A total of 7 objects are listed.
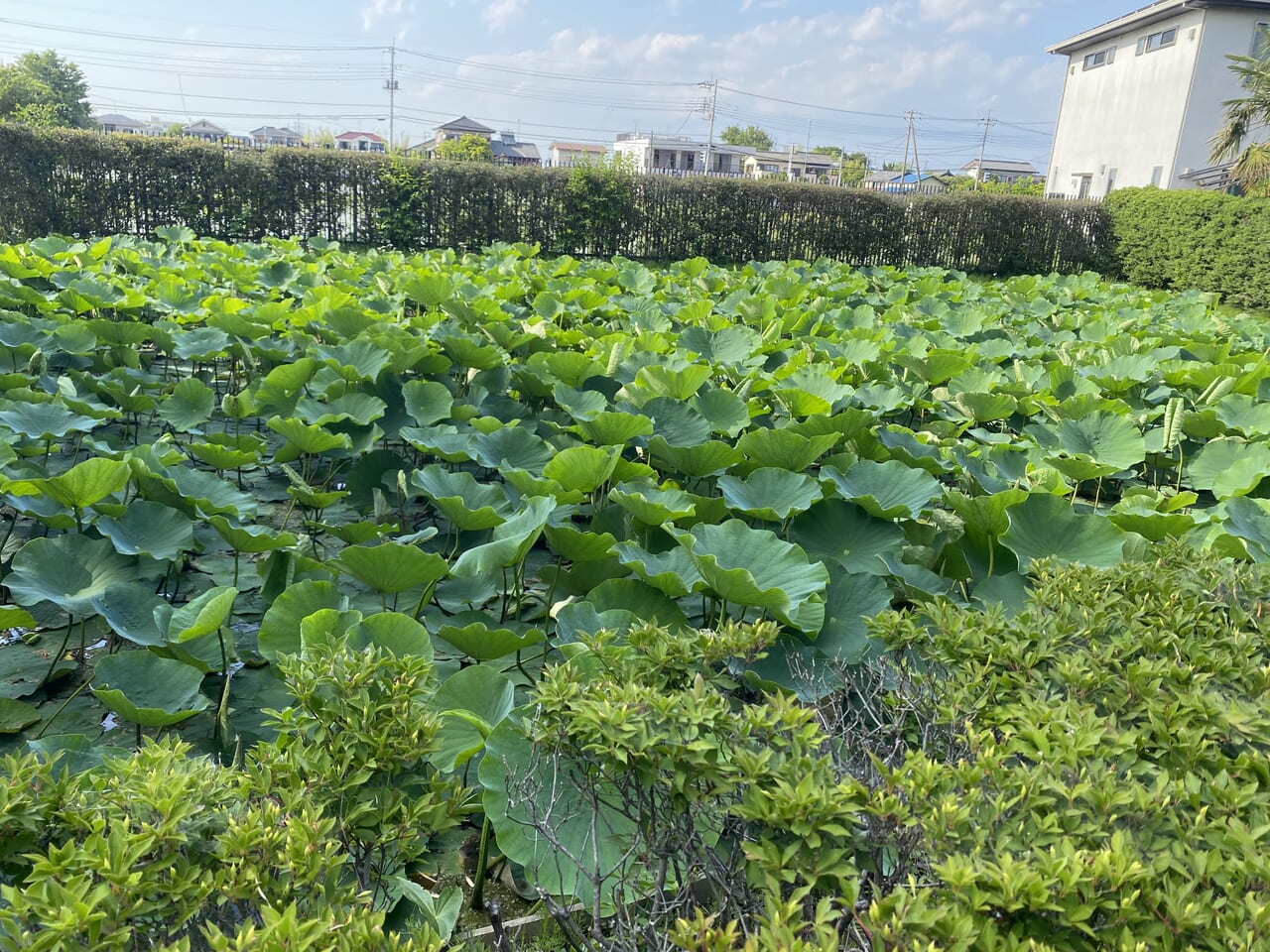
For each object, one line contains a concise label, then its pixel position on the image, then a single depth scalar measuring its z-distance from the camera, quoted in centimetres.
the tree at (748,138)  10006
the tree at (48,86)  3791
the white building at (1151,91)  2244
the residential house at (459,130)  7562
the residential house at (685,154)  7319
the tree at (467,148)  4047
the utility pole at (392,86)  7415
